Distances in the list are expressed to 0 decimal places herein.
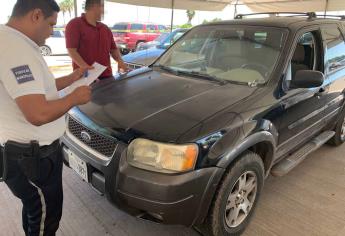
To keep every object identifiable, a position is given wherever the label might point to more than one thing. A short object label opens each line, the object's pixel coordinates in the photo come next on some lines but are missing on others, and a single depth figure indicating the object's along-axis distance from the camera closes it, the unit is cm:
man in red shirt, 325
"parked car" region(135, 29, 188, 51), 839
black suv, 188
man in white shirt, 132
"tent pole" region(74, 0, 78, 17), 663
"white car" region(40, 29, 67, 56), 1387
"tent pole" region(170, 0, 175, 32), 929
